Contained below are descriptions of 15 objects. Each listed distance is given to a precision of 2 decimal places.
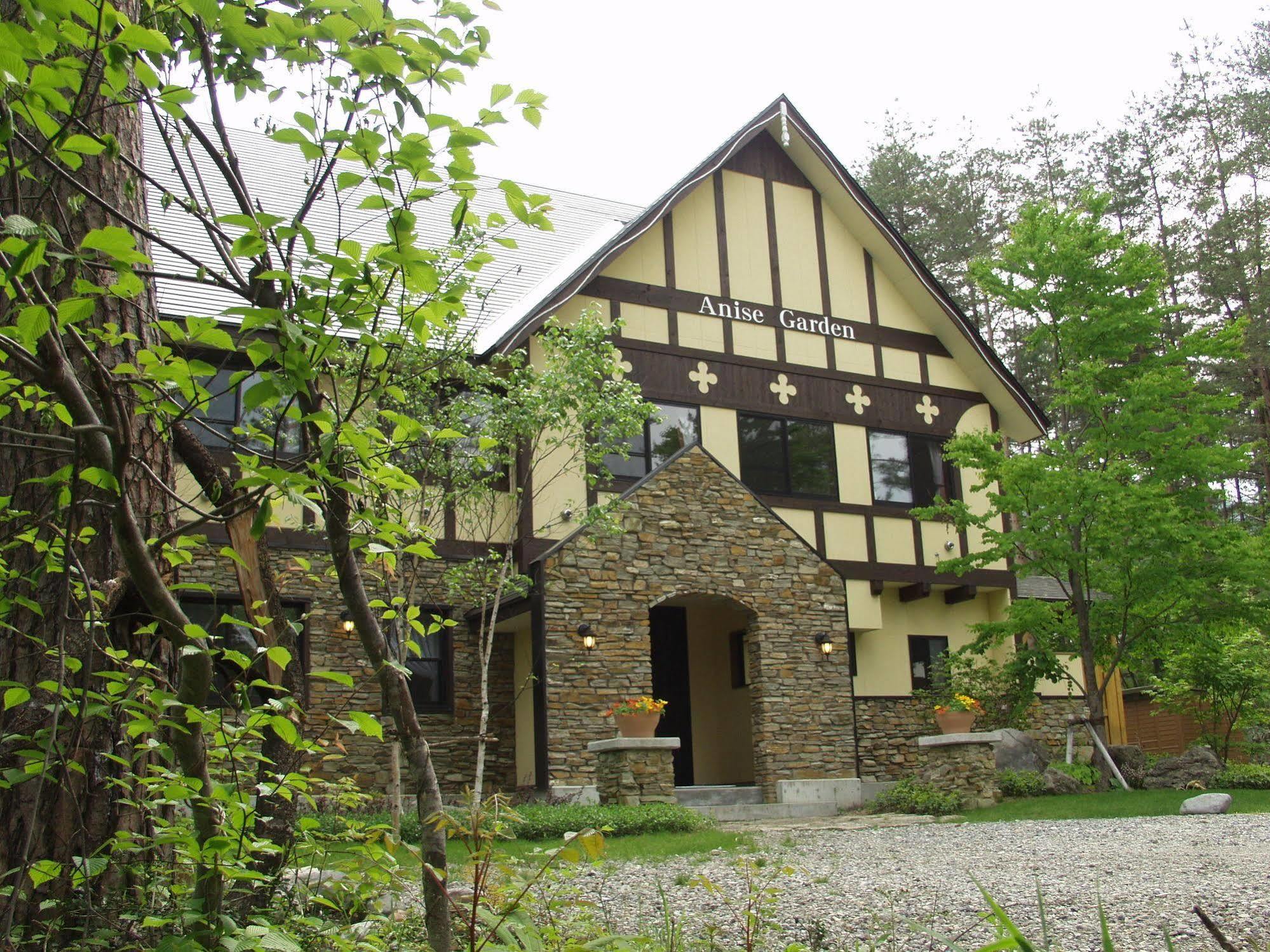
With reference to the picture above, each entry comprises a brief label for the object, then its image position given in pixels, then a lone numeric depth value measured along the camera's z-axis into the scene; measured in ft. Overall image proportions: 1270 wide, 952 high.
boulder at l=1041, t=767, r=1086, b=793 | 45.75
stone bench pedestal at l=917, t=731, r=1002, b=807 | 42.29
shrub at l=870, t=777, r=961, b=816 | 41.55
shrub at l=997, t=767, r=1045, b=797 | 45.03
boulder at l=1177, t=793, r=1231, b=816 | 35.88
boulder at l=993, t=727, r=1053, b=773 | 48.21
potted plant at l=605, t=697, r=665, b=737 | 39.45
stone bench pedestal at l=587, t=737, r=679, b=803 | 38.50
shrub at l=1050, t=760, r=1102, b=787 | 47.03
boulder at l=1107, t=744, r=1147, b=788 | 48.24
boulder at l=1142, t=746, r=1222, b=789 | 46.01
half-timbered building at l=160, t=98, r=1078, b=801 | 42.96
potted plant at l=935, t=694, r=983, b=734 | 45.03
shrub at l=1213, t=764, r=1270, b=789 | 45.32
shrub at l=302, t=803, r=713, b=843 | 33.68
